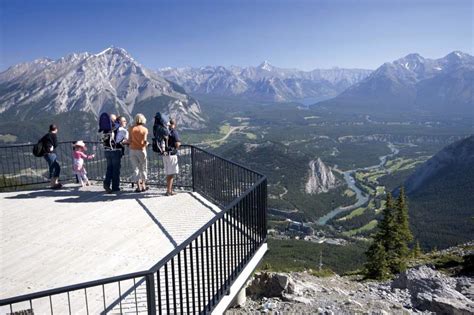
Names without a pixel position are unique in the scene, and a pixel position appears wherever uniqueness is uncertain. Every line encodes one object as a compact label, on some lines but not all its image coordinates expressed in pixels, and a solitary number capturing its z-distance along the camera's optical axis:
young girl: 13.51
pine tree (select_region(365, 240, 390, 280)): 21.70
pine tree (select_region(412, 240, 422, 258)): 32.77
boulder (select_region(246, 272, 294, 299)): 11.51
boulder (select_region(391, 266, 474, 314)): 11.10
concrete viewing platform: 7.26
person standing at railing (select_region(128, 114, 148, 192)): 11.79
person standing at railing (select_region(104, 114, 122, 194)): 12.27
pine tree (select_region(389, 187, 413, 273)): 26.42
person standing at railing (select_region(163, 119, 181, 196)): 11.90
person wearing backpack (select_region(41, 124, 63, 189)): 13.16
